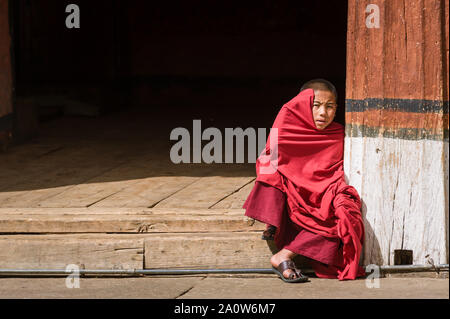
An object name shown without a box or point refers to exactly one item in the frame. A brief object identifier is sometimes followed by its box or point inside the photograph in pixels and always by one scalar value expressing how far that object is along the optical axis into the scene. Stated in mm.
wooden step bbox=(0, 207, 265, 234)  9492
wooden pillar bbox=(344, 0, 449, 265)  8641
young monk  8867
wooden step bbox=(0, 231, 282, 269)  9281
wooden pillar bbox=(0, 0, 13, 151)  13789
